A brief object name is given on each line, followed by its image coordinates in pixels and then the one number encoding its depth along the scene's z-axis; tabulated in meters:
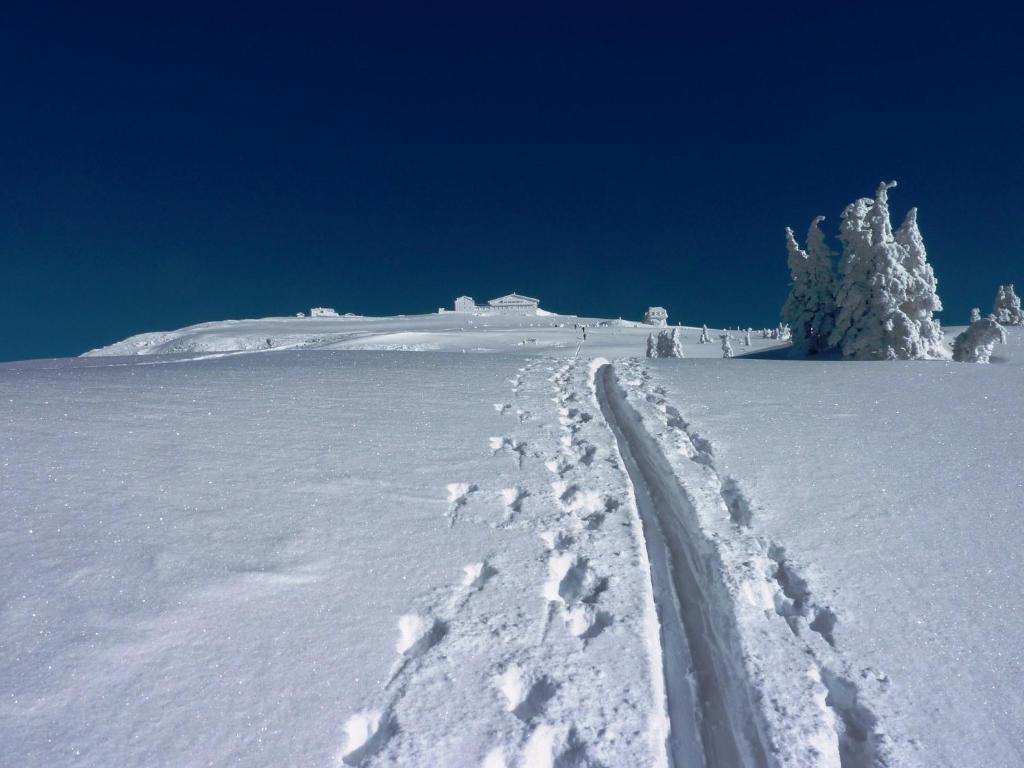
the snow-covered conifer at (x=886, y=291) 28.20
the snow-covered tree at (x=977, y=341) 31.09
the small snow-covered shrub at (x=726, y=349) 50.91
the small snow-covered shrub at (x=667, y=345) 42.97
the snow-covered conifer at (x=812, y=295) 34.06
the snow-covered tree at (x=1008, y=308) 56.22
